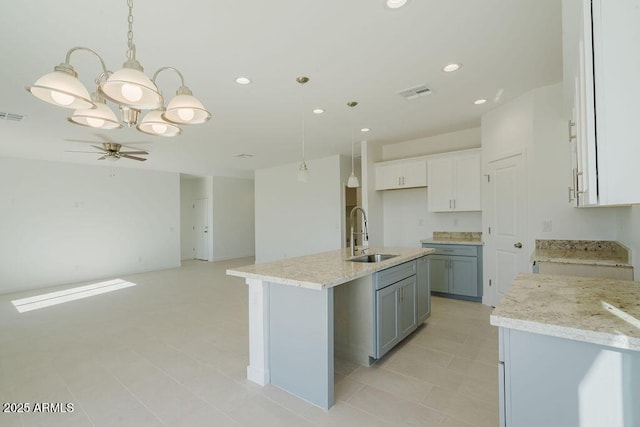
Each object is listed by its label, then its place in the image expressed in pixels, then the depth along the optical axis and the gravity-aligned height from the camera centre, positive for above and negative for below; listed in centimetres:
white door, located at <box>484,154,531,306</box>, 357 -17
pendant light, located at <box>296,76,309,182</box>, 323 +49
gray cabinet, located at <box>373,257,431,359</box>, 254 -90
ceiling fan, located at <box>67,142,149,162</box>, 462 +110
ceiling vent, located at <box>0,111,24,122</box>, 360 +131
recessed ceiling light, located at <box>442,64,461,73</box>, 272 +142
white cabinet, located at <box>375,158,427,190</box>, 499 +73
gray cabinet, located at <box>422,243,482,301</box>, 432 -90
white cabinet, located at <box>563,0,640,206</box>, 92 +38
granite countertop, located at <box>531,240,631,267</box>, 256 -43
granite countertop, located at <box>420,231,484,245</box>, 457 -42
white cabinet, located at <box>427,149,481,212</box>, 445 +52
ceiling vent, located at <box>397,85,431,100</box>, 320 +141
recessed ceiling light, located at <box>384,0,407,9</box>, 185 +139
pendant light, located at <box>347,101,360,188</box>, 418 +48
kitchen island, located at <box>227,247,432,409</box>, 201 -82
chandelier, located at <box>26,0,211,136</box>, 135 +65
